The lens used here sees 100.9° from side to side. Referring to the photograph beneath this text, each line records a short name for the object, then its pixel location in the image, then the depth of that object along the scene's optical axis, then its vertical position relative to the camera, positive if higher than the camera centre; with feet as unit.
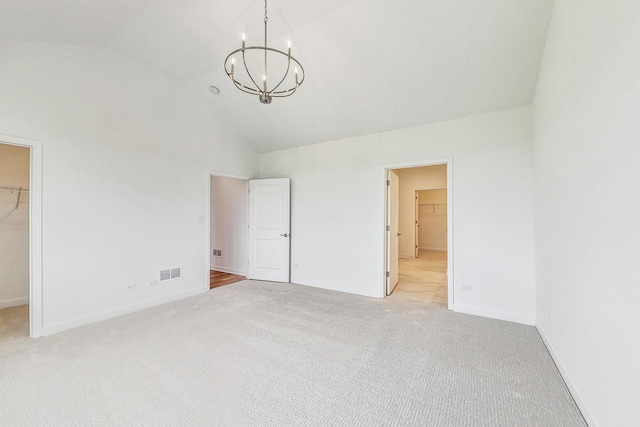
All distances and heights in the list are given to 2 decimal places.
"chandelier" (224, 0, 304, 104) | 11.12 +6.50
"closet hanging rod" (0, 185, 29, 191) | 12.40 +1.27
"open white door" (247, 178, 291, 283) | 17.04 -0.94
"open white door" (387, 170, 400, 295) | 14.49 -0.85
